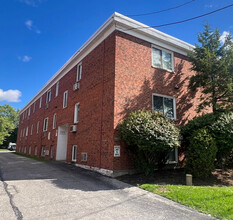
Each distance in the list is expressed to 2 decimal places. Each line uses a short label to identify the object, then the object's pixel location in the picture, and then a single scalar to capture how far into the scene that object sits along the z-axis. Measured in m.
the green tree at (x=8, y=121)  40.87
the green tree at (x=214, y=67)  9.66
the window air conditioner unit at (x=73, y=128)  12.29
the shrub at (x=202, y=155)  7.24
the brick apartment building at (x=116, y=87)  9.07
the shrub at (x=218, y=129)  7.60
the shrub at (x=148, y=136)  7.23
